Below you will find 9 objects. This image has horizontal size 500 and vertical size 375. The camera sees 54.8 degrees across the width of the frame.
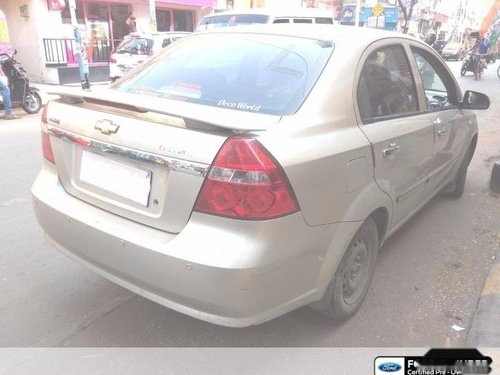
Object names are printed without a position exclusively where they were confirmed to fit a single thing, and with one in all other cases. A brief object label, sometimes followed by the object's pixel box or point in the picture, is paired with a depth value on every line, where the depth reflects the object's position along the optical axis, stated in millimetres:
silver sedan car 2115
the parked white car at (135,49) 12625
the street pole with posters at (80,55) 13148
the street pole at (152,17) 16312
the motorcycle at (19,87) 9758
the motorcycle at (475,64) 20608
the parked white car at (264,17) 11008
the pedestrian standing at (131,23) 17859
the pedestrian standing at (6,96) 9469
